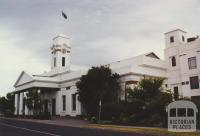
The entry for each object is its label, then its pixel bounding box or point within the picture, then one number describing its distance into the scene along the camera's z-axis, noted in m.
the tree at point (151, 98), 27.23
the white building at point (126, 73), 43.50
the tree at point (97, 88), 41.44
